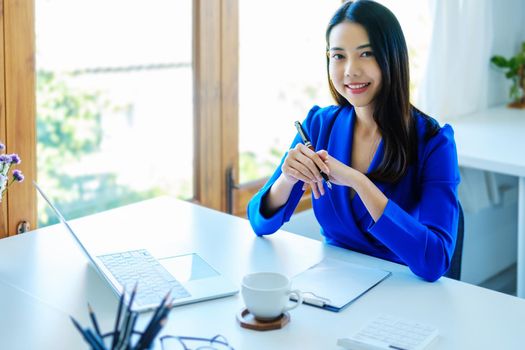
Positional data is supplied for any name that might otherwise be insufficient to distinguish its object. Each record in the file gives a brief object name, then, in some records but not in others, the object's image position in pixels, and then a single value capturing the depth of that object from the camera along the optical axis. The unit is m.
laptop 1.49
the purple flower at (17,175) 1.67
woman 1.72
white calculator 1.29
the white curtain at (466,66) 2.98
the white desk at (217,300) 1.36
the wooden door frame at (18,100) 1.92
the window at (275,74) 2.69
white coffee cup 1.37
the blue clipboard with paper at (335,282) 1.49
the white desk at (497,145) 2.57
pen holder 1.01
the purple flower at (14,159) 1.64
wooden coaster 1.37
